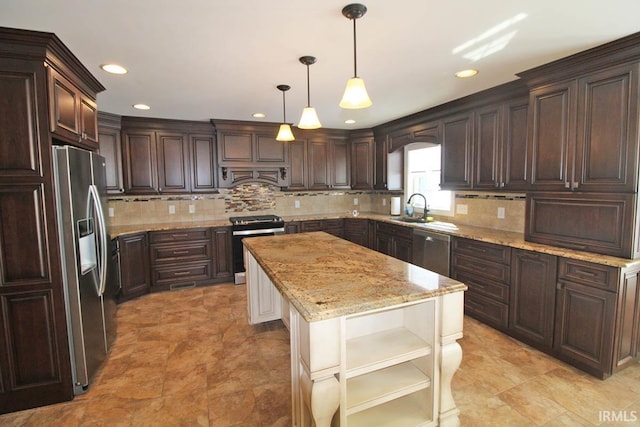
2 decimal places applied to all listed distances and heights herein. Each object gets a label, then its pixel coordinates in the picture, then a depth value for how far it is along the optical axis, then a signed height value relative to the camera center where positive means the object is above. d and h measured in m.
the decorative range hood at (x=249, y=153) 4.65 +0.57
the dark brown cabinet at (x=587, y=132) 2.17 +0.40
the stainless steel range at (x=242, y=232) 4.58 -0.60
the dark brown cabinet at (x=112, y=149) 4.08 +0.58
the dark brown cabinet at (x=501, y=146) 3.03 +0.41
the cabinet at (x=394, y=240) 4.19 -0.74
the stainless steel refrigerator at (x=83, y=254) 2.11 -0.44
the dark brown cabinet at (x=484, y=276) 2.94 -0.88
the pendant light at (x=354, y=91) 1.72 +0.55
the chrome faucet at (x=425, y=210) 4.29 -0.30
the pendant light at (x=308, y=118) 2.35 +0.53
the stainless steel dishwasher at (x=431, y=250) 3.51 -0.73
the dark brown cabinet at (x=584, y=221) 2.21 -0.28
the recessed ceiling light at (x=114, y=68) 2.48 +0.99
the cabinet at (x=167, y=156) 4.34 +0.52
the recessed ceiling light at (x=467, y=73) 2.70 +0.98
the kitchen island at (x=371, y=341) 1.41 -0.81
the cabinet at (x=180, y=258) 4.28 -0.91
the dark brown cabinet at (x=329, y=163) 5.34 +0.45
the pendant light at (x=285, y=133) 2.80 +0.50
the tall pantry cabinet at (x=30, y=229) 1.96 -0.22
